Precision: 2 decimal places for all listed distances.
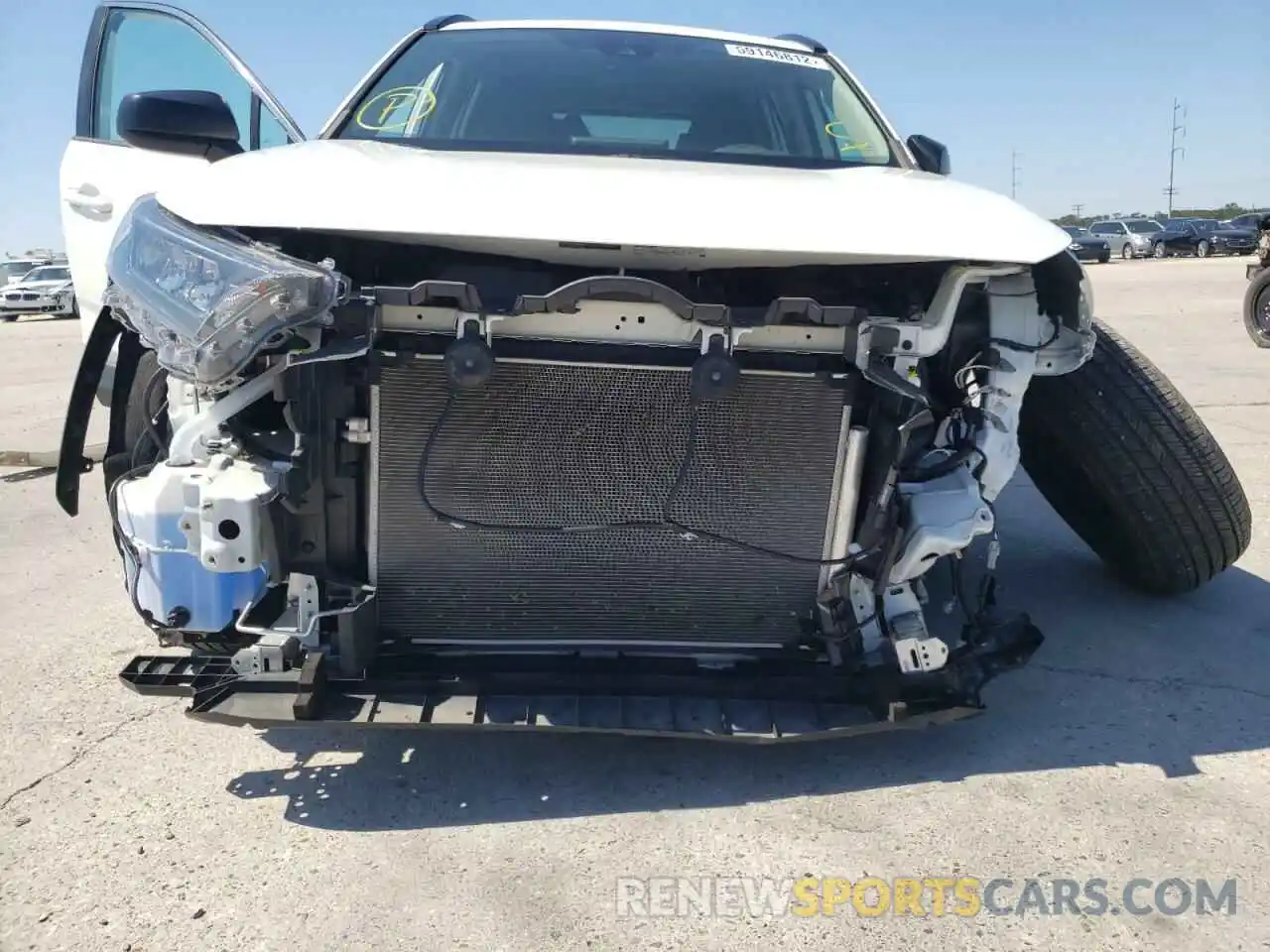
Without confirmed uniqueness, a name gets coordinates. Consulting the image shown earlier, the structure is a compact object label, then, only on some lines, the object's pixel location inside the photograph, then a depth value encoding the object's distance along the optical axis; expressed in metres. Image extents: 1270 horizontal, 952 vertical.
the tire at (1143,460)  2.95
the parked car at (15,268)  25.97
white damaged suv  1.94
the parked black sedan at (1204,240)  33.72
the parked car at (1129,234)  34.75
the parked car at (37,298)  23.31
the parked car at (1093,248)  33.50
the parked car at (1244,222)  34.53
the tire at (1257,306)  10.12
